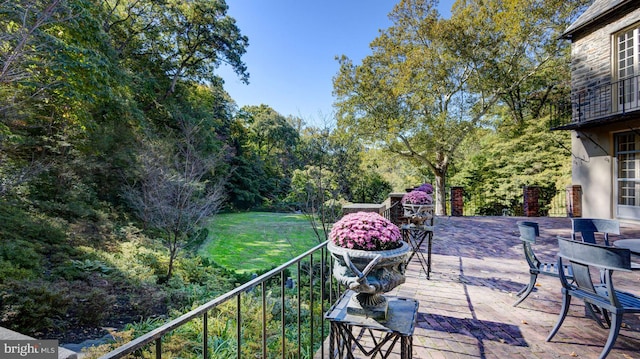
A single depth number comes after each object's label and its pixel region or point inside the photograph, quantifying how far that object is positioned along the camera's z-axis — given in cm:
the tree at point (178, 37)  1139
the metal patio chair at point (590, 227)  340
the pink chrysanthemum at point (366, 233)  166
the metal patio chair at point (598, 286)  196
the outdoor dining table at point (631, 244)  247
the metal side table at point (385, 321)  157
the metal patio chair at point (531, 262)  289
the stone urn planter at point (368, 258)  156
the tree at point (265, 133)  1830
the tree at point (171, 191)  784
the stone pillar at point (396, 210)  615
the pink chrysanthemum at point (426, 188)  690
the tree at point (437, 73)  1066
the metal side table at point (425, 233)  392
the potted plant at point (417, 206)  416
